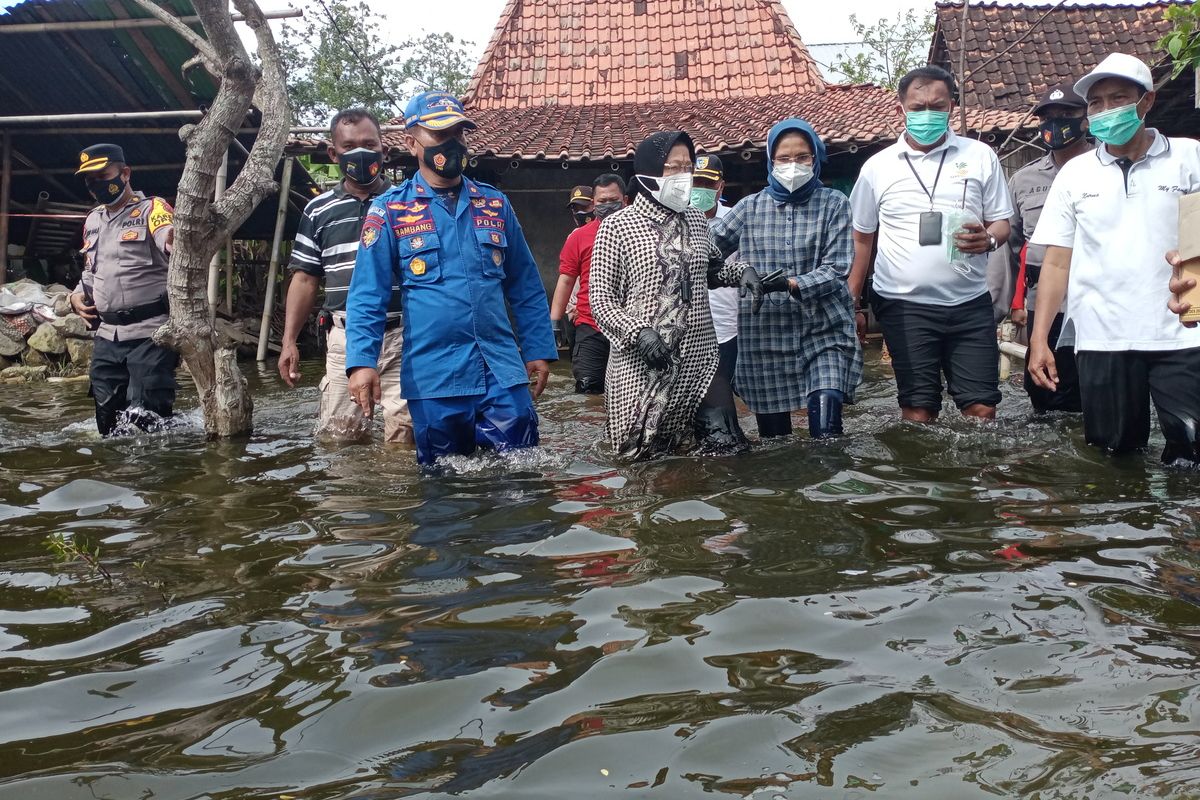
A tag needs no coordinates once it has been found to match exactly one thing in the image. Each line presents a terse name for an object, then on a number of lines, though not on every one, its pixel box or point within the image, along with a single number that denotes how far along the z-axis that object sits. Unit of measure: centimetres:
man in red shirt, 866
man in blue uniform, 541
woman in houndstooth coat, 570
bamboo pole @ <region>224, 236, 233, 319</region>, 1612
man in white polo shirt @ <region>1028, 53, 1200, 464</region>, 498
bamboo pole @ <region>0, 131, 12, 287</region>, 1406
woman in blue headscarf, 588
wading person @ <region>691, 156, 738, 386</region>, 681
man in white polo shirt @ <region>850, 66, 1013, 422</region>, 595
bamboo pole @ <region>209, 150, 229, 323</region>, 1334
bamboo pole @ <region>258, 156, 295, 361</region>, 1452
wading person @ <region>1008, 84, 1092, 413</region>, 667
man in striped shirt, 652
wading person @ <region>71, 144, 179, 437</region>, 729
